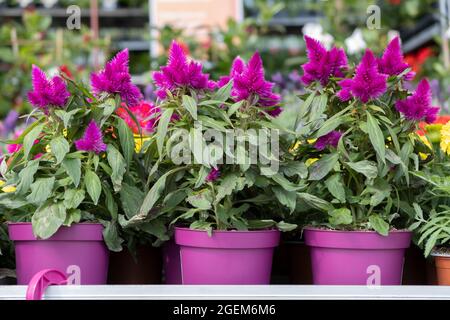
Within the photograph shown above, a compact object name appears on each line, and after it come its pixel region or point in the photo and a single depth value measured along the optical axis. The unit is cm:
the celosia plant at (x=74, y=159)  148
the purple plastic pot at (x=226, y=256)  147
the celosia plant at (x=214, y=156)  148
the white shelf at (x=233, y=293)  133
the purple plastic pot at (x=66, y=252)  148
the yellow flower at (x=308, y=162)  164
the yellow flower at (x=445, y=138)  155
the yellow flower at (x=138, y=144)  171
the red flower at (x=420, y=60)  498
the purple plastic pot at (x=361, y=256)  147
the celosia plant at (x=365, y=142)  149
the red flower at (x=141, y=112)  186
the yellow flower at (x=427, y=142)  159
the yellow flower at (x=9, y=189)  159
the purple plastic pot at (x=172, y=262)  157
